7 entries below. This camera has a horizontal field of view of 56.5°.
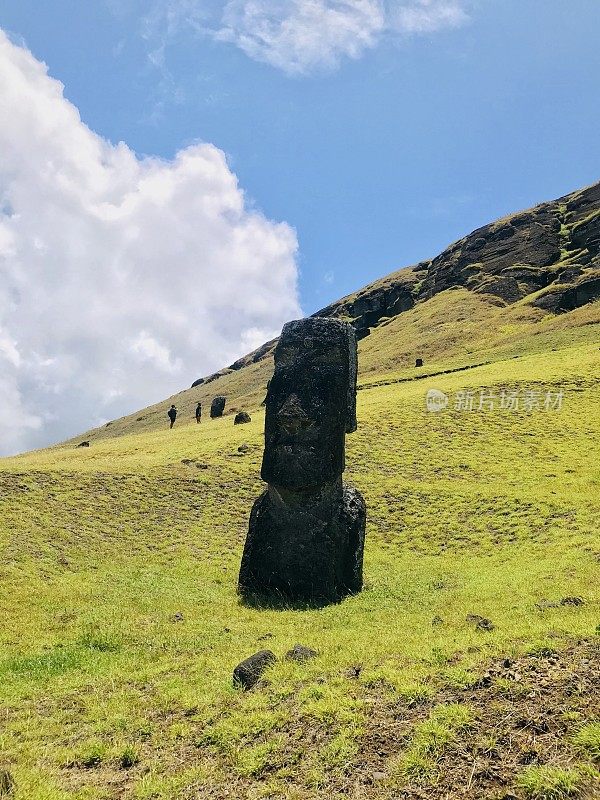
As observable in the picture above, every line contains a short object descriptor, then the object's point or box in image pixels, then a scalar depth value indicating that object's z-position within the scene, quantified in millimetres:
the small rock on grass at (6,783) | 5441
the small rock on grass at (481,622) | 9207
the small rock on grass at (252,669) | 7605
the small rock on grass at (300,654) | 8305
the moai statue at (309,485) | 12914
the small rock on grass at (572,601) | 9873
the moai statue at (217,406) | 59594
